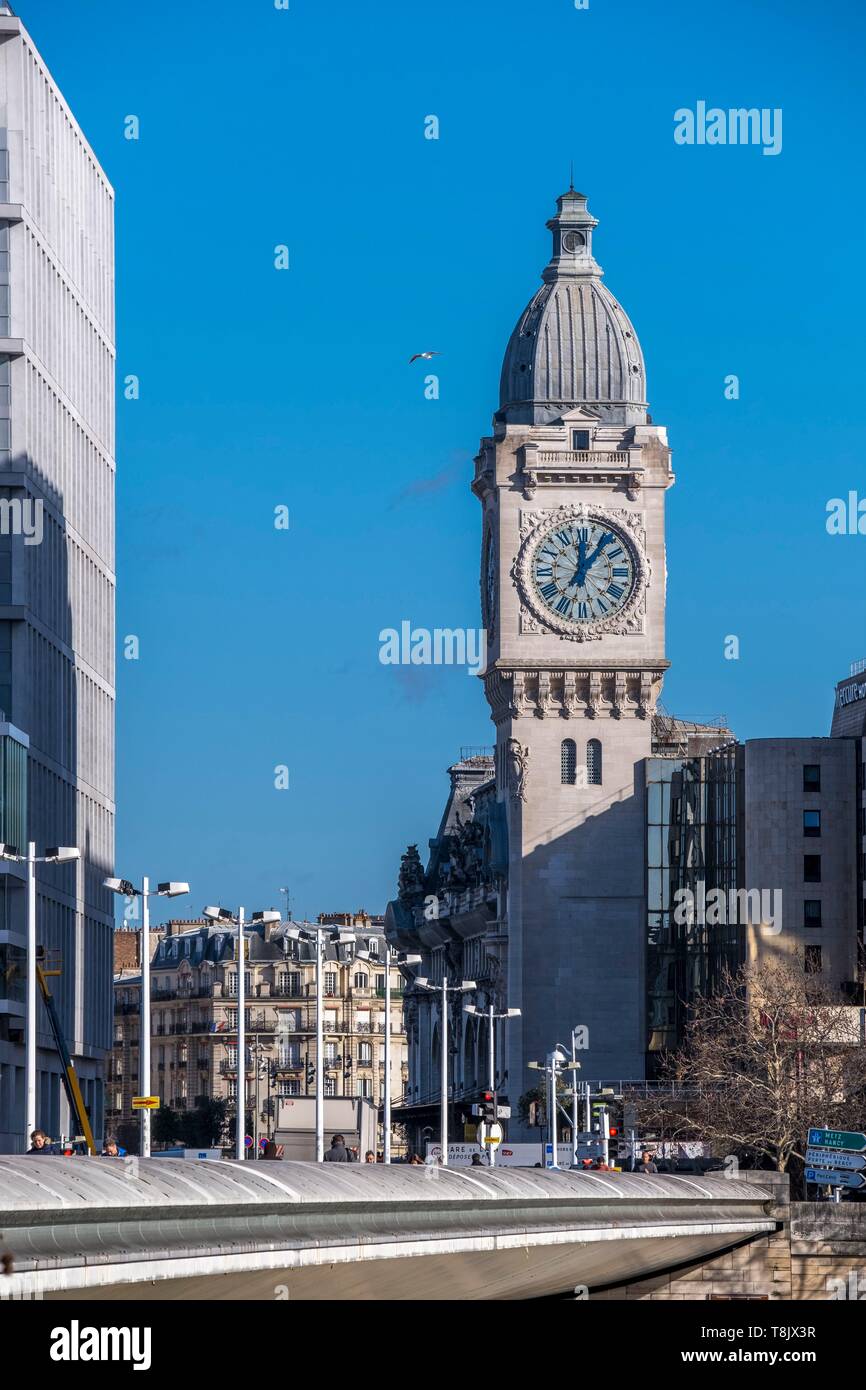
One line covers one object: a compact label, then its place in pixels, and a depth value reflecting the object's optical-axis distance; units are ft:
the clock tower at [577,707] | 601.62
